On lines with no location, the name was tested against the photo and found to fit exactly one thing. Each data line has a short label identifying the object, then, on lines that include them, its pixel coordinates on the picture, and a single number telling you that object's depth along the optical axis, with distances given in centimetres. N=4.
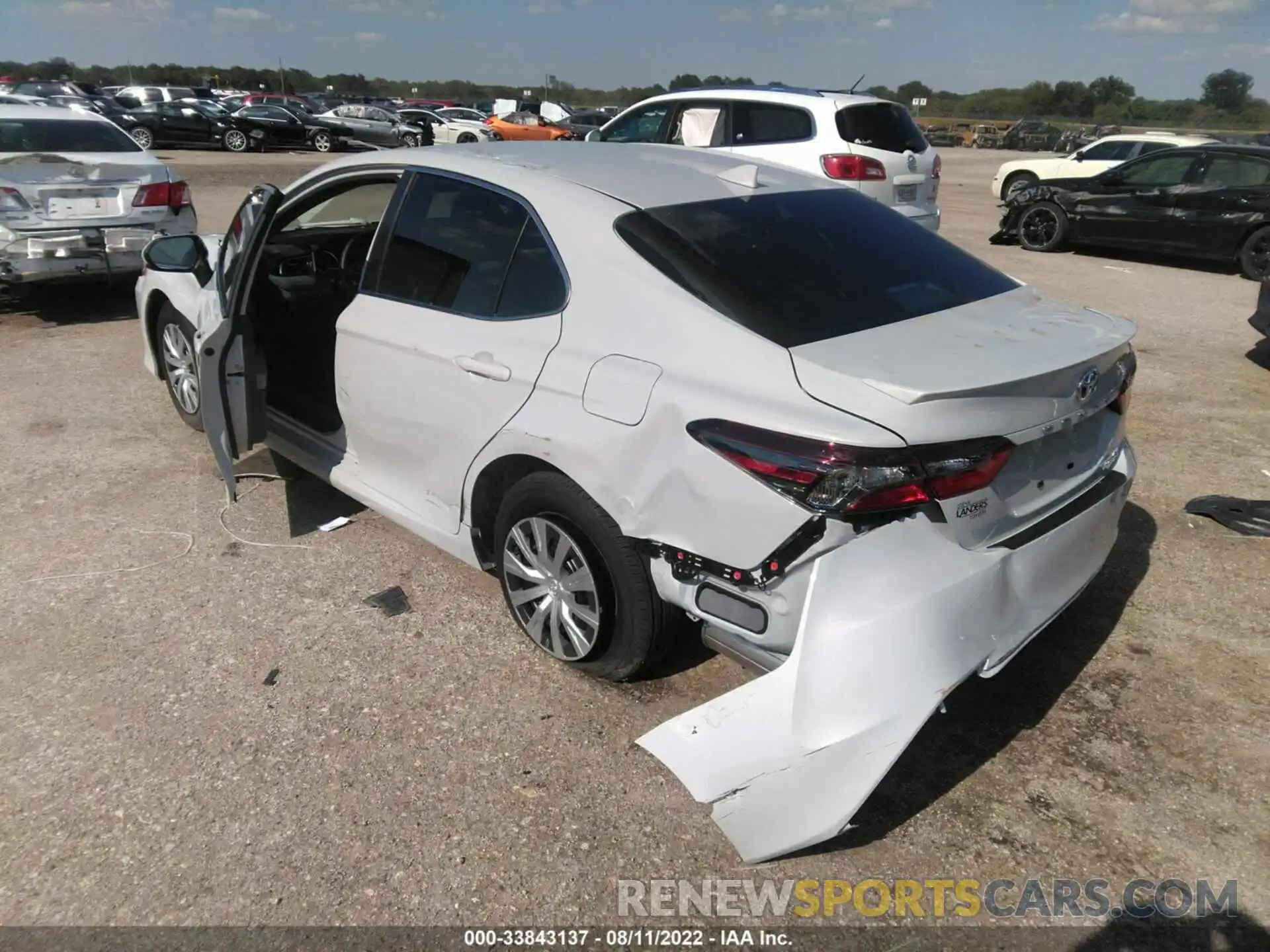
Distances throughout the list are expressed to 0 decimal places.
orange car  2858
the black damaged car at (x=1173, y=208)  1098
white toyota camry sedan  220
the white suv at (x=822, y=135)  906
